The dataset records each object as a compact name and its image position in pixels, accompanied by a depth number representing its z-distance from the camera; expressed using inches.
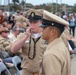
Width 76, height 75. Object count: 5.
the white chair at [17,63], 232.6
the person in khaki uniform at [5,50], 276.2
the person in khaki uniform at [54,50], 89.9
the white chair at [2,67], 215.9
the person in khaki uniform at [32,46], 145.0
